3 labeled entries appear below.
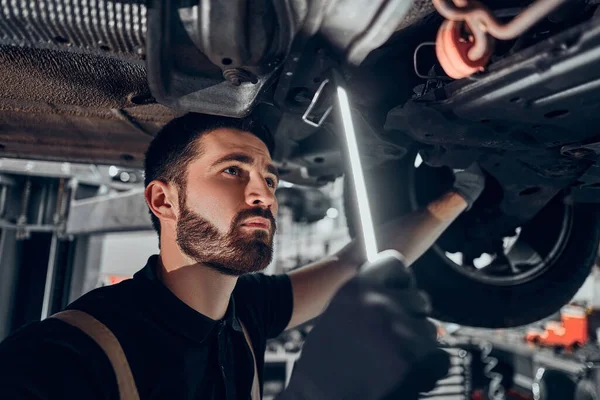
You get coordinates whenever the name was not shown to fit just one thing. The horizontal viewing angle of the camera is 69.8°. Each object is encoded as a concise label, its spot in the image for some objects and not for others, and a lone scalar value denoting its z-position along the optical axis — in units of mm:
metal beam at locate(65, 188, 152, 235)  1943
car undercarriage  579
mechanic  640
